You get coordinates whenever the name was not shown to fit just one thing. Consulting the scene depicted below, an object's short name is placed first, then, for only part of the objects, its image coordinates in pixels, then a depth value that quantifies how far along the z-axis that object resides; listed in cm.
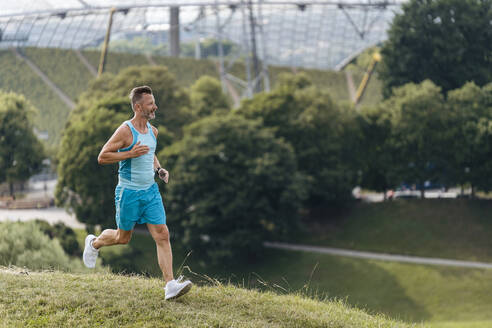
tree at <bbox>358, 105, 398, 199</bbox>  5609
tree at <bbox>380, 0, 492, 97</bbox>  6069
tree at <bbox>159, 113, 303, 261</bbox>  4628
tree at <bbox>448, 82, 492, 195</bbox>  5222
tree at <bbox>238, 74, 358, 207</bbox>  5384
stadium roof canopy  8006
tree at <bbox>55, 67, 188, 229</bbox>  4869
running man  950
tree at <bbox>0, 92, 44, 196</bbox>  4953
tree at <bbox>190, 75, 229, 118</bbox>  6644
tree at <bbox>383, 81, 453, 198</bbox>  5369
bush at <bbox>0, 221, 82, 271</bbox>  2443
